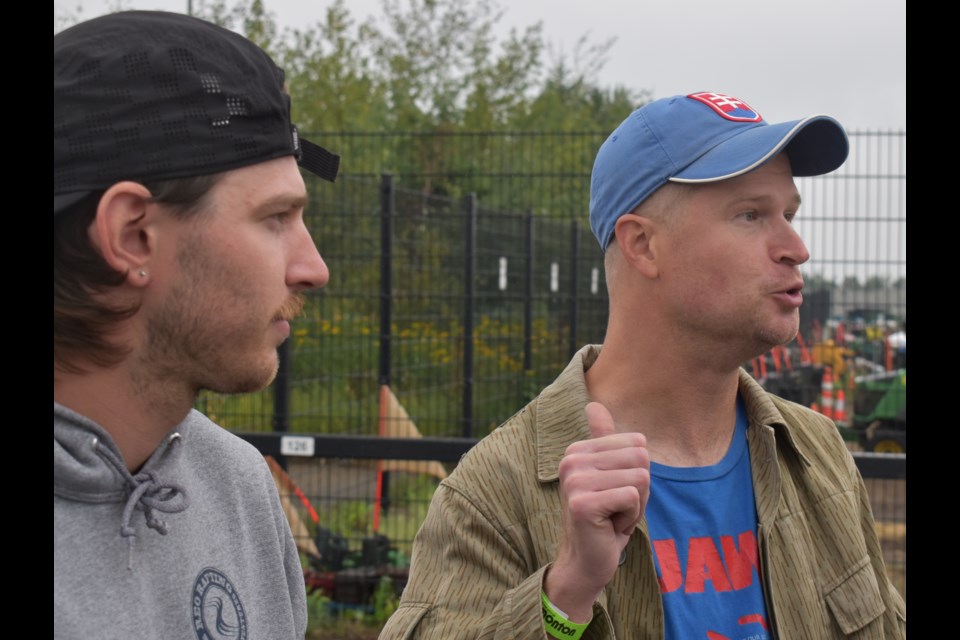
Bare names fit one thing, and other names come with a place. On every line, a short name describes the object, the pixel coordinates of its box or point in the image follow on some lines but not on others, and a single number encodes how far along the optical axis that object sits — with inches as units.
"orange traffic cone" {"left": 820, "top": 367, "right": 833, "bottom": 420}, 335.6
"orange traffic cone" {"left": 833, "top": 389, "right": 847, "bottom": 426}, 357.6
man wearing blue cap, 86.1
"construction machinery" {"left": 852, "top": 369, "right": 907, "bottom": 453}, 355.6
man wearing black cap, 59.5
